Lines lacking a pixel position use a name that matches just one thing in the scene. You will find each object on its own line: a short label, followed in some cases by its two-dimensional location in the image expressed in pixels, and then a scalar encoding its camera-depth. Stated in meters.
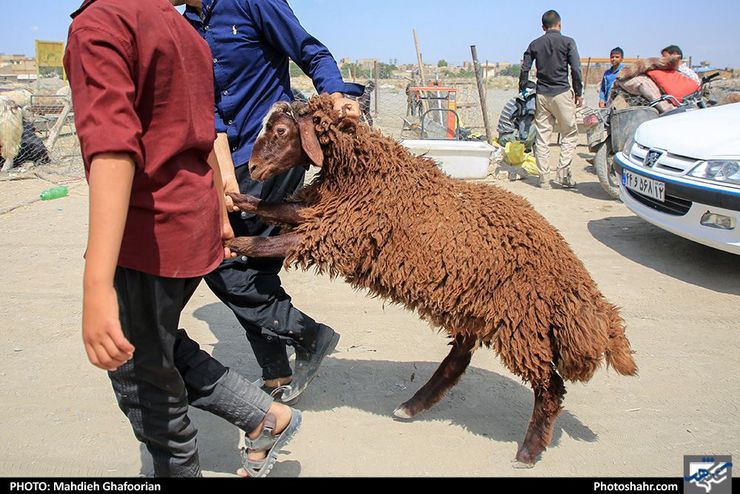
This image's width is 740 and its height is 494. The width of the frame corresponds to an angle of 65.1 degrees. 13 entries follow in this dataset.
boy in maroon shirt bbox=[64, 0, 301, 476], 1.66
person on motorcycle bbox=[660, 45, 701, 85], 10.95
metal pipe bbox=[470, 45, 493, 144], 12.20
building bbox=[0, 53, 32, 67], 44.24
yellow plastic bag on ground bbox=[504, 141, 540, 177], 10.54
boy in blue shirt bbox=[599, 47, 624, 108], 13.39
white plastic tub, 9.05
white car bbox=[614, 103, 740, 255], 5.20
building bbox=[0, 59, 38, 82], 26.86
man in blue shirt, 3.00
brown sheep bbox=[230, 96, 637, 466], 2.81
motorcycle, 8.55
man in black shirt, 9.30
